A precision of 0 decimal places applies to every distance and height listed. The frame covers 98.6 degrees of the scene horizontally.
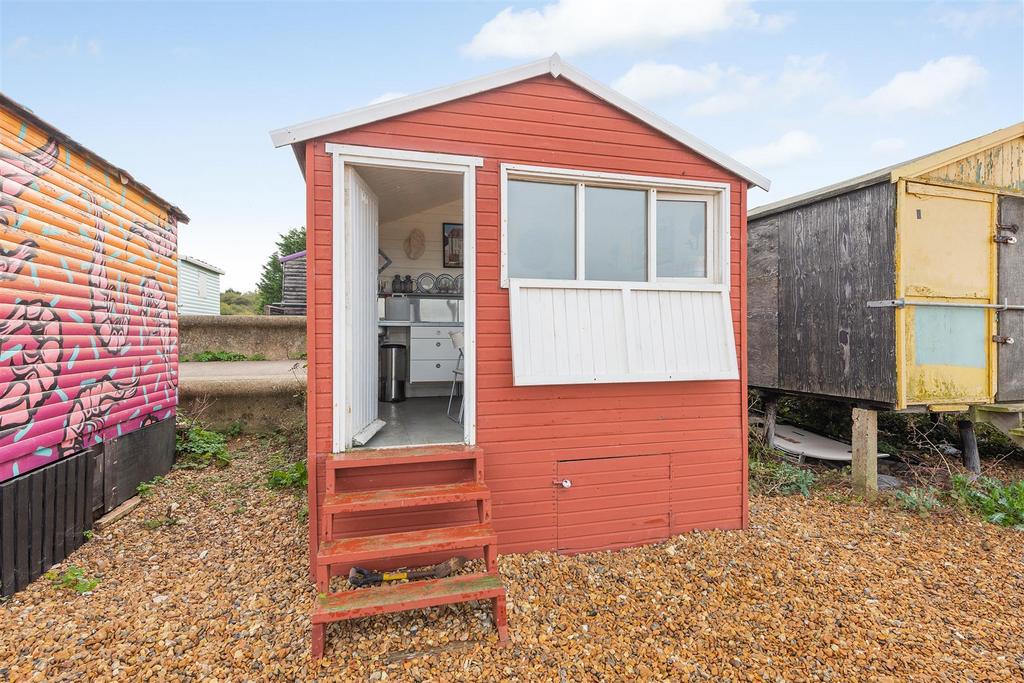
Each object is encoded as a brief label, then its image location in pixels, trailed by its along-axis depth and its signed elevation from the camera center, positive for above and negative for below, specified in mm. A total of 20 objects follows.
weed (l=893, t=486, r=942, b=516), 4520 -1709
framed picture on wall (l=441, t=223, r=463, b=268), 6036 +1273
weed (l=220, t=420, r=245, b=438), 6523 -1361
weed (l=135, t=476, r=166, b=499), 4508 -1559
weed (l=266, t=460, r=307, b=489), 4895 -1574
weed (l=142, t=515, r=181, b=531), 3996 -1694
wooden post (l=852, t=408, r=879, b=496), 4973 -1323
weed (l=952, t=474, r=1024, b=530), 4316 -1672
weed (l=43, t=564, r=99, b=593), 3051 -1702
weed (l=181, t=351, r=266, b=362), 10178 -427
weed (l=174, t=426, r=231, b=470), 5457 -1430
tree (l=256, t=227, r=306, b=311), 23625 +4249
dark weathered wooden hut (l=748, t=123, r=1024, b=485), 4766 +627
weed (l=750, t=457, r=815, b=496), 5090 -1696
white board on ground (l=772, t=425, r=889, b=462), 6148 -1595
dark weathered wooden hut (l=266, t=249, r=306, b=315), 13816 +1627
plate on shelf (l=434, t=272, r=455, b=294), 6035 +750
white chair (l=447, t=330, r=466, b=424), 4352 -58
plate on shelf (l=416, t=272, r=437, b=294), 6004 +775
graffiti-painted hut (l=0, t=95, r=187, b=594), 2953 -31
